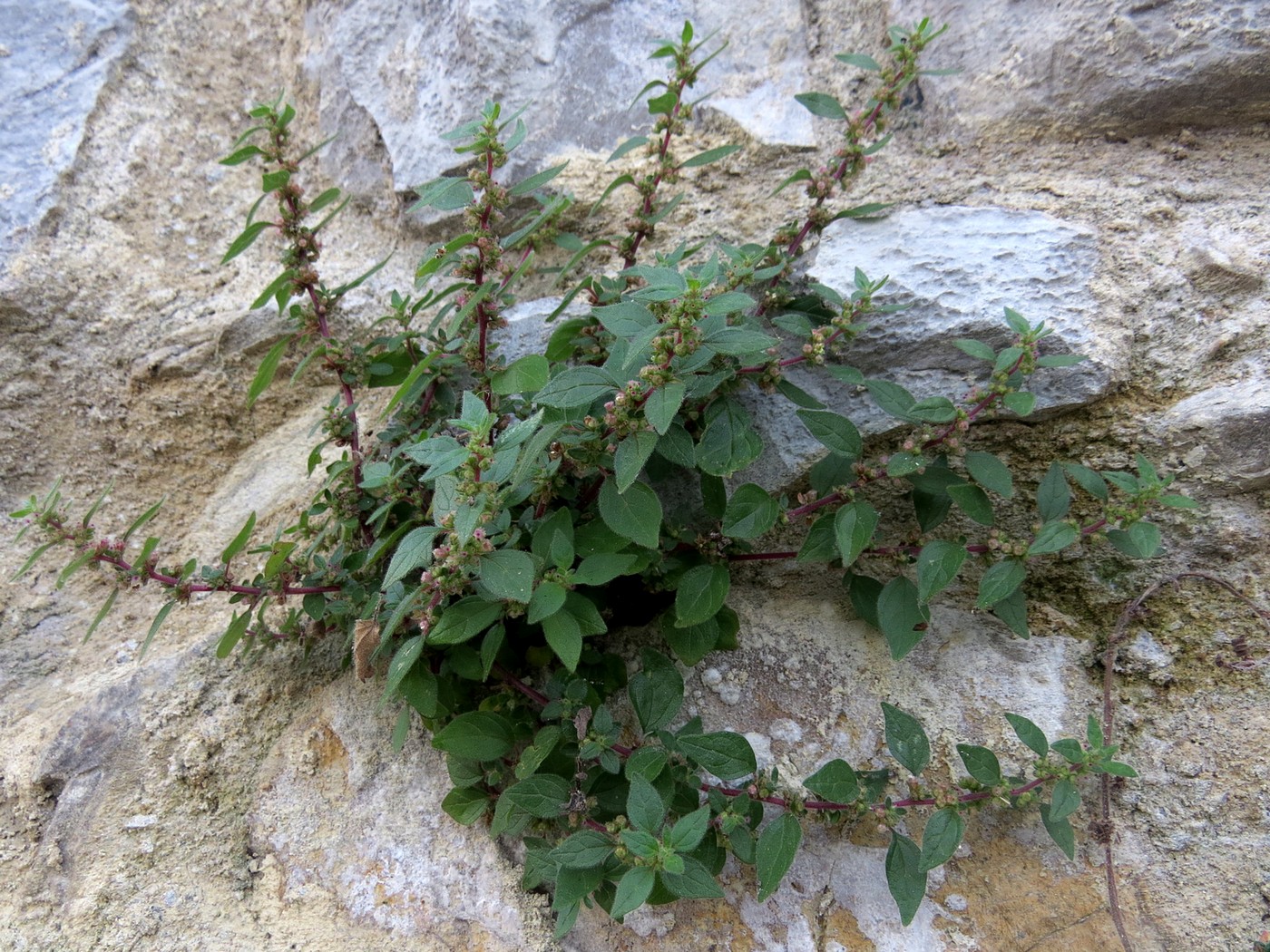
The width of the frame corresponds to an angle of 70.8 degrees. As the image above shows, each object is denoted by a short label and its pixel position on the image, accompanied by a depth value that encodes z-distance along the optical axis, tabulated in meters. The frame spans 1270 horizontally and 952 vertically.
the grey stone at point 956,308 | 0.38
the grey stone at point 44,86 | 0.53
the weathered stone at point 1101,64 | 0.41
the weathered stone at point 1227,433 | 0.35
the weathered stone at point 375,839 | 0.37
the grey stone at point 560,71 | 0.53
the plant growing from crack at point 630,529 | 0.32
